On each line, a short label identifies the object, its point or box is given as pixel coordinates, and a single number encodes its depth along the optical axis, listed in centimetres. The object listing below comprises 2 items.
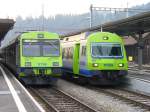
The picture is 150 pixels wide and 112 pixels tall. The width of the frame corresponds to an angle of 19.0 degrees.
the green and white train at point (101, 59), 2170
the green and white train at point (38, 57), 2169
